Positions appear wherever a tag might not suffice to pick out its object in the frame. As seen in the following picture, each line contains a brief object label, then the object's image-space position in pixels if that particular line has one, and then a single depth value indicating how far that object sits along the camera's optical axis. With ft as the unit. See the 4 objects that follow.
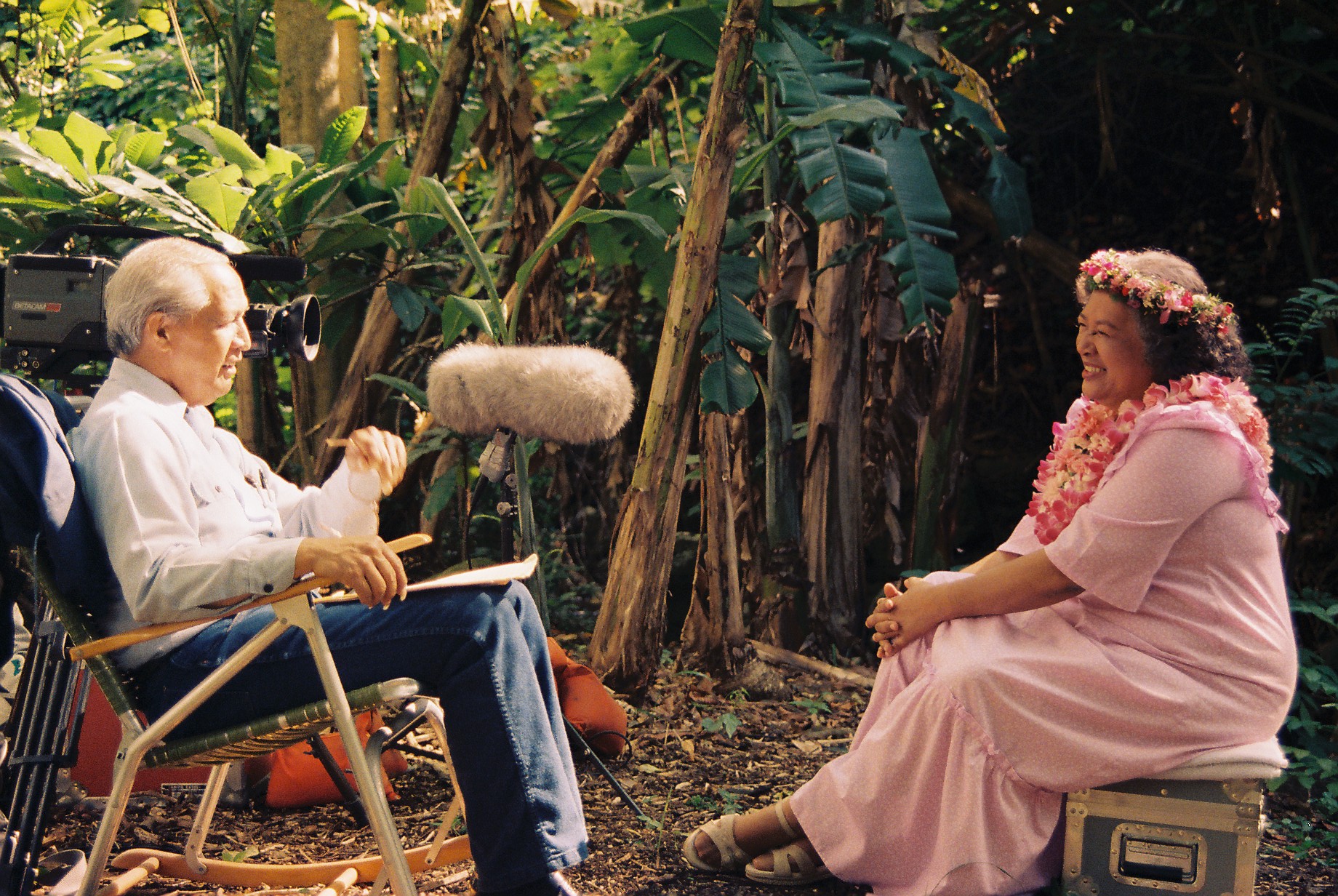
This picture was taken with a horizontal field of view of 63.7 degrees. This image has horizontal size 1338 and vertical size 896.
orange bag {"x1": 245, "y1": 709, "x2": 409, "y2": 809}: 8.53
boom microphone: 7.52
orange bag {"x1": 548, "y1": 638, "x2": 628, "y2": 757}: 9.31
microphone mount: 7.53
